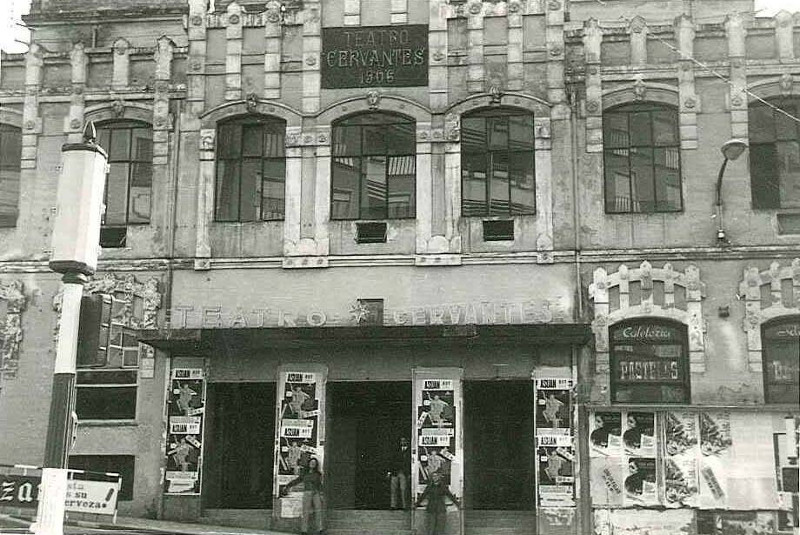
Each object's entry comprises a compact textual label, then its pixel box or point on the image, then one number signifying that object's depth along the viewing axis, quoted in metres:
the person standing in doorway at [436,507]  22.16
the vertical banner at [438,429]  22.76
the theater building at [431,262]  22.48
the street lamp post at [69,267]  9.96
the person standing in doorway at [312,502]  22.22
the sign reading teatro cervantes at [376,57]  24.86
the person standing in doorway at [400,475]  24.47
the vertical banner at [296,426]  23.09
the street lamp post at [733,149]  20.31
